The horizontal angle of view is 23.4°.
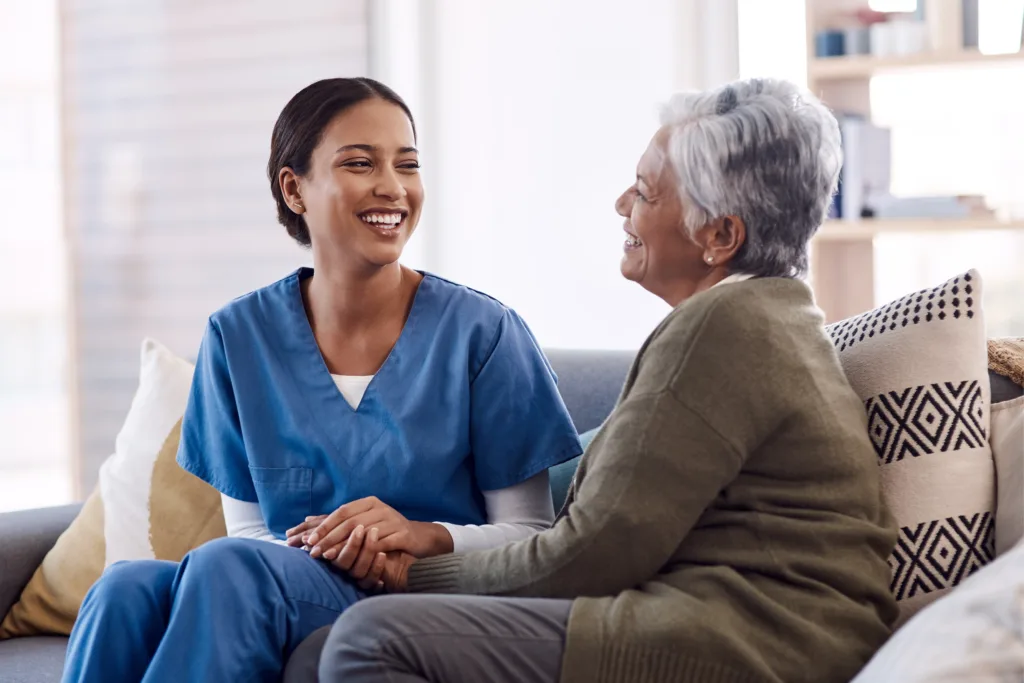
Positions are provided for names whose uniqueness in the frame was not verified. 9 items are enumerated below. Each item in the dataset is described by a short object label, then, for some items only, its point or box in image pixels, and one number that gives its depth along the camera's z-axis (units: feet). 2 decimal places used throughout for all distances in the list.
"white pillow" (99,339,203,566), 10.85
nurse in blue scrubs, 9.80
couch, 10.68
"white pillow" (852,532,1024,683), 8.26
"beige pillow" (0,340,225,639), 10.80
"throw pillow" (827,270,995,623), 9.17
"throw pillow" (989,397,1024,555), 9.10
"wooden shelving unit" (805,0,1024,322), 13.20
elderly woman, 8.63
